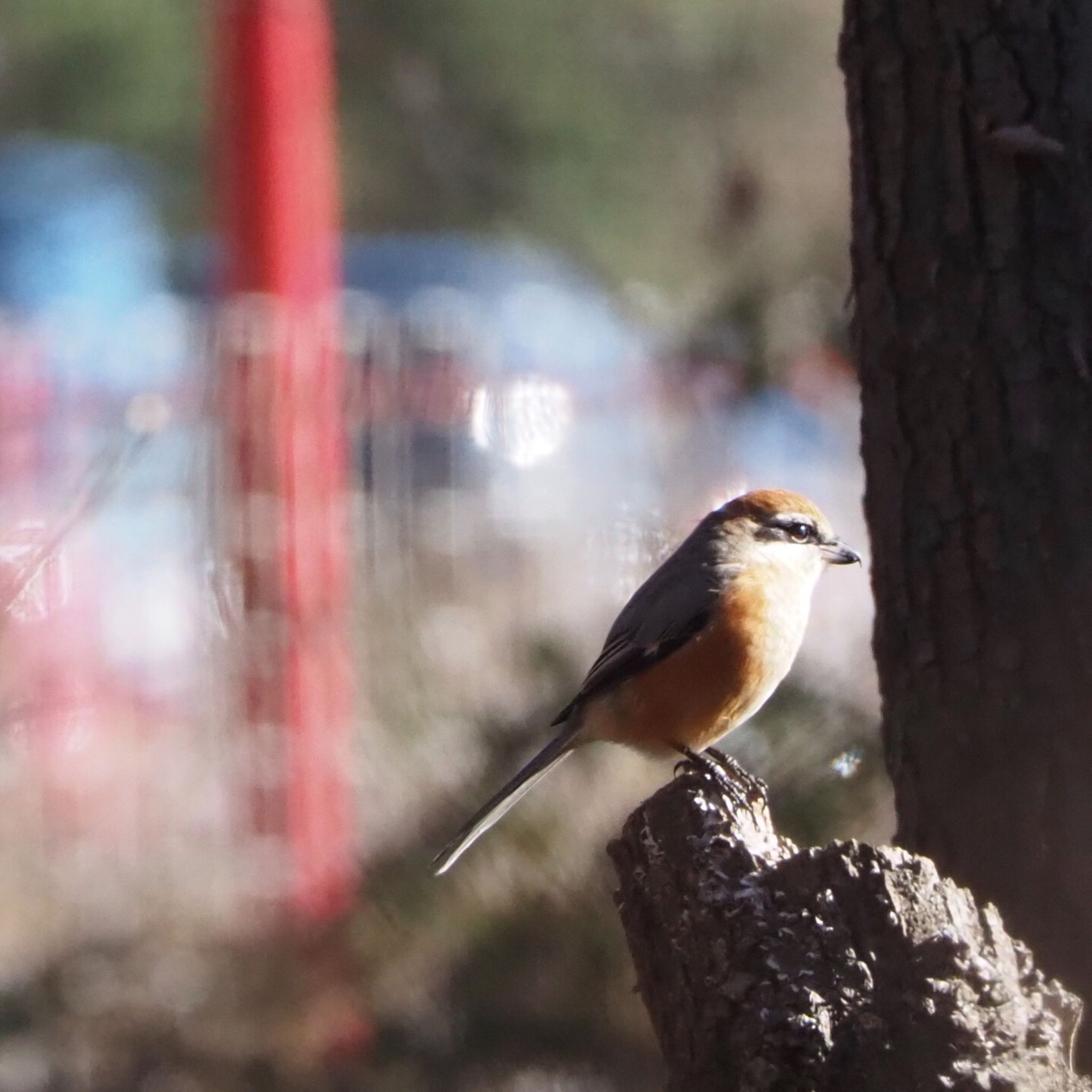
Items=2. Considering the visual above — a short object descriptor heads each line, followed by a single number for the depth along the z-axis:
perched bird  7.13
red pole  11.23
